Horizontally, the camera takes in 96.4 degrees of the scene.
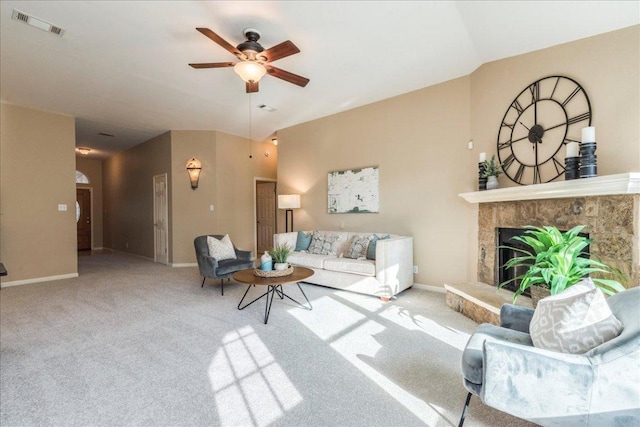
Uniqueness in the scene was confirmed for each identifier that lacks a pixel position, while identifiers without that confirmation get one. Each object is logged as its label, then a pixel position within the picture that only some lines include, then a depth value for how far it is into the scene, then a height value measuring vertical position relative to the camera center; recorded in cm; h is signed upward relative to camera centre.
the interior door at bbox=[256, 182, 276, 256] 737 -19
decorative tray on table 319 -74
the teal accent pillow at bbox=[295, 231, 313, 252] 498 -60
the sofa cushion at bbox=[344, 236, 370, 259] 425 -62
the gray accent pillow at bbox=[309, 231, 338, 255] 473 -63
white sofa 369 -86
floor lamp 548 +11
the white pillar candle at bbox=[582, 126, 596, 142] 234 +59
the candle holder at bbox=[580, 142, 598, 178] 234 +37
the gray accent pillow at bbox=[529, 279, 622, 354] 129 -55
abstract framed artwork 473 +28
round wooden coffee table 302 -79
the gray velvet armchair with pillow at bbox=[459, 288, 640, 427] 115 -75
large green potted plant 193 -39
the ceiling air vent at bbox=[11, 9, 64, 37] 261 +176
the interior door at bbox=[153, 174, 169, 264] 636 -28
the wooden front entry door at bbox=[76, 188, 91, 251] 873 -34
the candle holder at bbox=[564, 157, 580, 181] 251 +33
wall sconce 608 +80
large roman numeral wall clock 274 +81
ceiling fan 253 +140
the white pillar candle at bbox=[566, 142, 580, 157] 252 +50
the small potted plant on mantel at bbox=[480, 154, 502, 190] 329 +40
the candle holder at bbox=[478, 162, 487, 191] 339 +31
